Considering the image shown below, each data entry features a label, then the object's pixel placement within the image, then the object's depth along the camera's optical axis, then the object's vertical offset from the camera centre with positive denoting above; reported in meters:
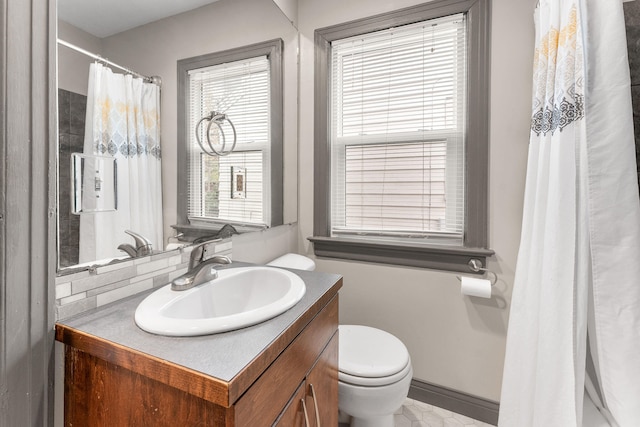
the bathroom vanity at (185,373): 0.51 -0.33
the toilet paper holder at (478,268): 1.41 -0.28
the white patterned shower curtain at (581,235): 0.99 -0.08
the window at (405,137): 1.44 +0.42
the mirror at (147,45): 0.73 +0.51
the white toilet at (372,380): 1.12 -0.67
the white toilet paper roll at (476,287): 1.35 -0.36
